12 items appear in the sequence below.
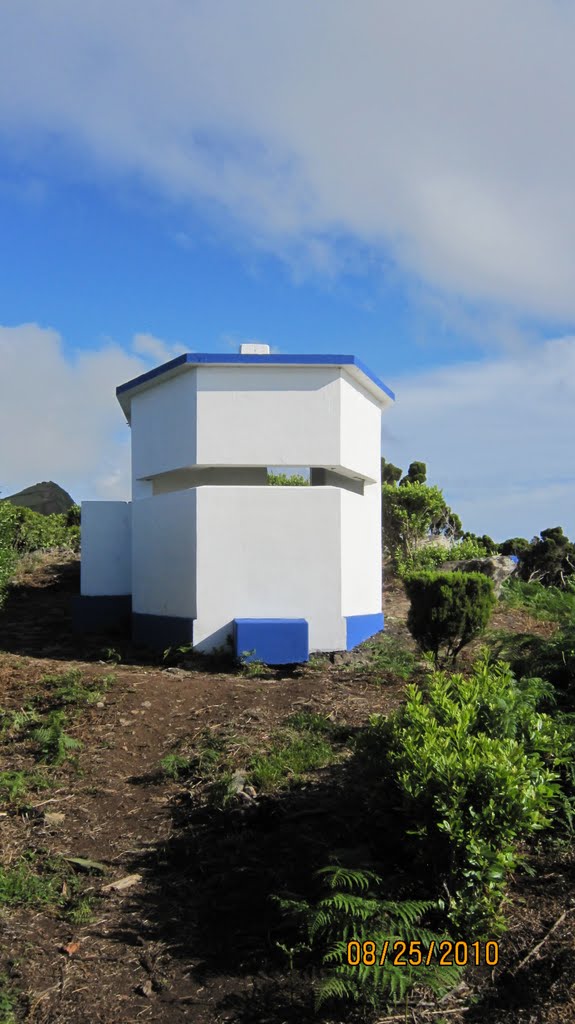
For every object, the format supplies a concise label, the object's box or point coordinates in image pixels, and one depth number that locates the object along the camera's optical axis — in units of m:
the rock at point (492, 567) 16.12
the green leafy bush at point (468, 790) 4.11
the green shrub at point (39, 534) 19.80
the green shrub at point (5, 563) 11.01
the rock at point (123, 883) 4.97
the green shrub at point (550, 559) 21.44
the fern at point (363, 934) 3.60
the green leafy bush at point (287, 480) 19.11
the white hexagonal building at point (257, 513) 10.58
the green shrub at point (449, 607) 9.59
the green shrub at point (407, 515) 17.75
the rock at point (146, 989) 3.98
